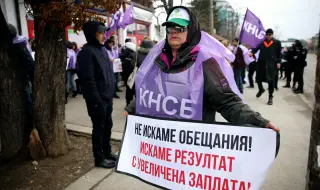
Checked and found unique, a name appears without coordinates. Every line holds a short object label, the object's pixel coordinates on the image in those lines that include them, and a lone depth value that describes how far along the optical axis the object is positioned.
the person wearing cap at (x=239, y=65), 9.11
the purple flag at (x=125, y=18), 8.62
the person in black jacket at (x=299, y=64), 9.44
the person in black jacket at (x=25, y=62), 3.95
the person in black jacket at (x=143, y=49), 5.25
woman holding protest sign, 1.92
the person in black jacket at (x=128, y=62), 6.09
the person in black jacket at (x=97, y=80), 3.18
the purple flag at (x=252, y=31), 6.80
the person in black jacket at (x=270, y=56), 7.46
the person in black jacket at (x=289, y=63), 10.18
